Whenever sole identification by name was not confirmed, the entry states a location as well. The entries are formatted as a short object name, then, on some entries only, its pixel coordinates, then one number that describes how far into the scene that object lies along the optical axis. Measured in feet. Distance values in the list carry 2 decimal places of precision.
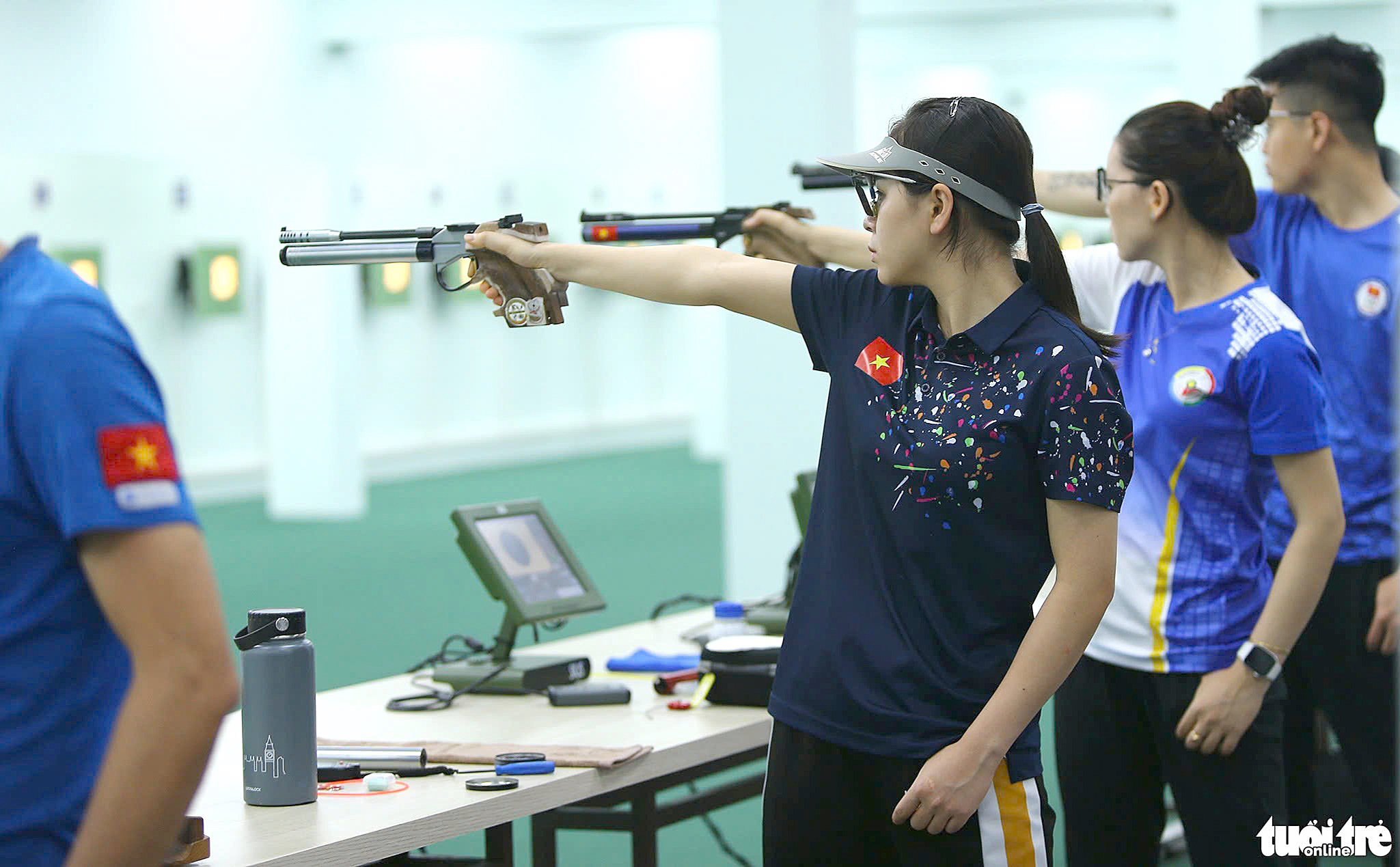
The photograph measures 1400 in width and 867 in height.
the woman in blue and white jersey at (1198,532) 13.75
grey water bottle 12.90
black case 16.08
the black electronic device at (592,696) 16.62
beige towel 14.01
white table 12.05
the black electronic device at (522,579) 17.47
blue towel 18.07
